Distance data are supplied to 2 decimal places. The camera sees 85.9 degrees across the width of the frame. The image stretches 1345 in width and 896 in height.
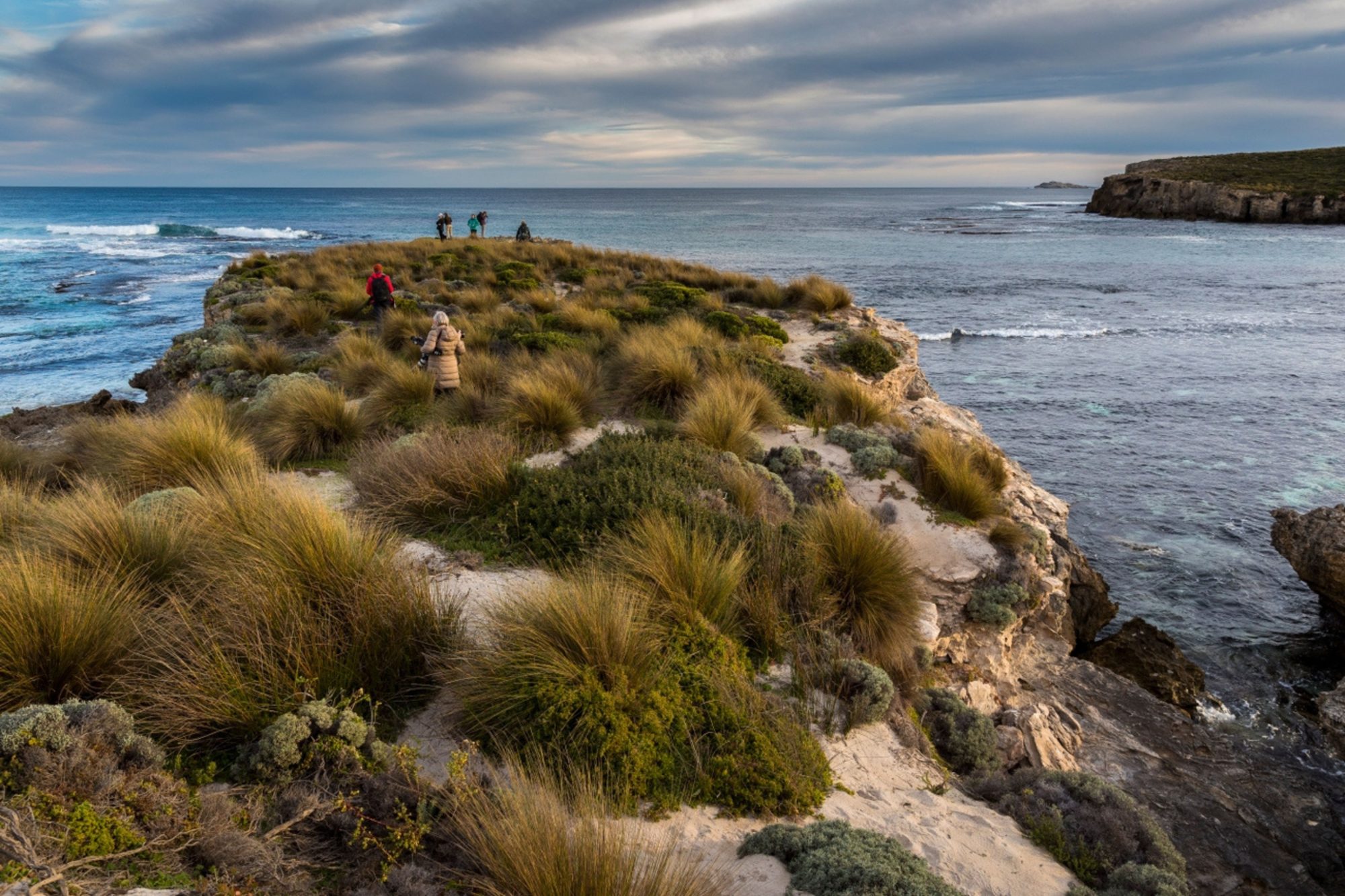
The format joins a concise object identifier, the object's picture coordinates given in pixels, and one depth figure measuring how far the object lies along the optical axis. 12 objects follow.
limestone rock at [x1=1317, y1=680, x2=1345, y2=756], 7.87
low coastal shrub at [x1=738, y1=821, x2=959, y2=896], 3.50
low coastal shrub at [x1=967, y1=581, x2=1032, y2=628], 7.73
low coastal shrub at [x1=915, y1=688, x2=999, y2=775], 5.62
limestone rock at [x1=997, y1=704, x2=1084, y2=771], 6.27
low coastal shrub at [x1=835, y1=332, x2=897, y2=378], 14.52
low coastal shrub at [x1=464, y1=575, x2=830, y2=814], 4.12
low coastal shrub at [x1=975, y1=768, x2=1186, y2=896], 4.40
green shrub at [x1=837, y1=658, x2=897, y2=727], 5.26
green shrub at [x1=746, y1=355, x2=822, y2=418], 11.90
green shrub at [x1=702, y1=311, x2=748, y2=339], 15.59
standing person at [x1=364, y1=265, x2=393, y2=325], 16.86
